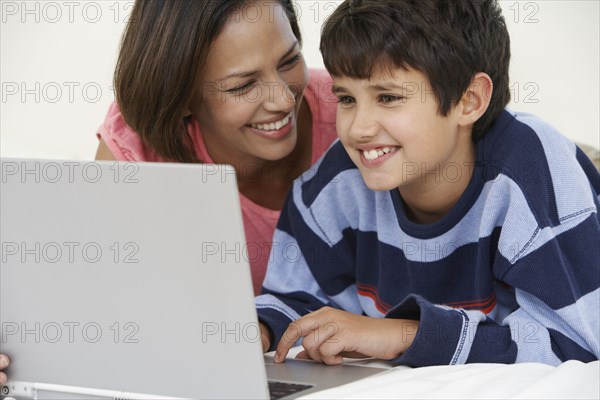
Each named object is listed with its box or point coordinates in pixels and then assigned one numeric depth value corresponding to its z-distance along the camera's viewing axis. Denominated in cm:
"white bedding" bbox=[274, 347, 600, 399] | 154
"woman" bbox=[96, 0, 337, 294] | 201
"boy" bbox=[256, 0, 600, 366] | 174
